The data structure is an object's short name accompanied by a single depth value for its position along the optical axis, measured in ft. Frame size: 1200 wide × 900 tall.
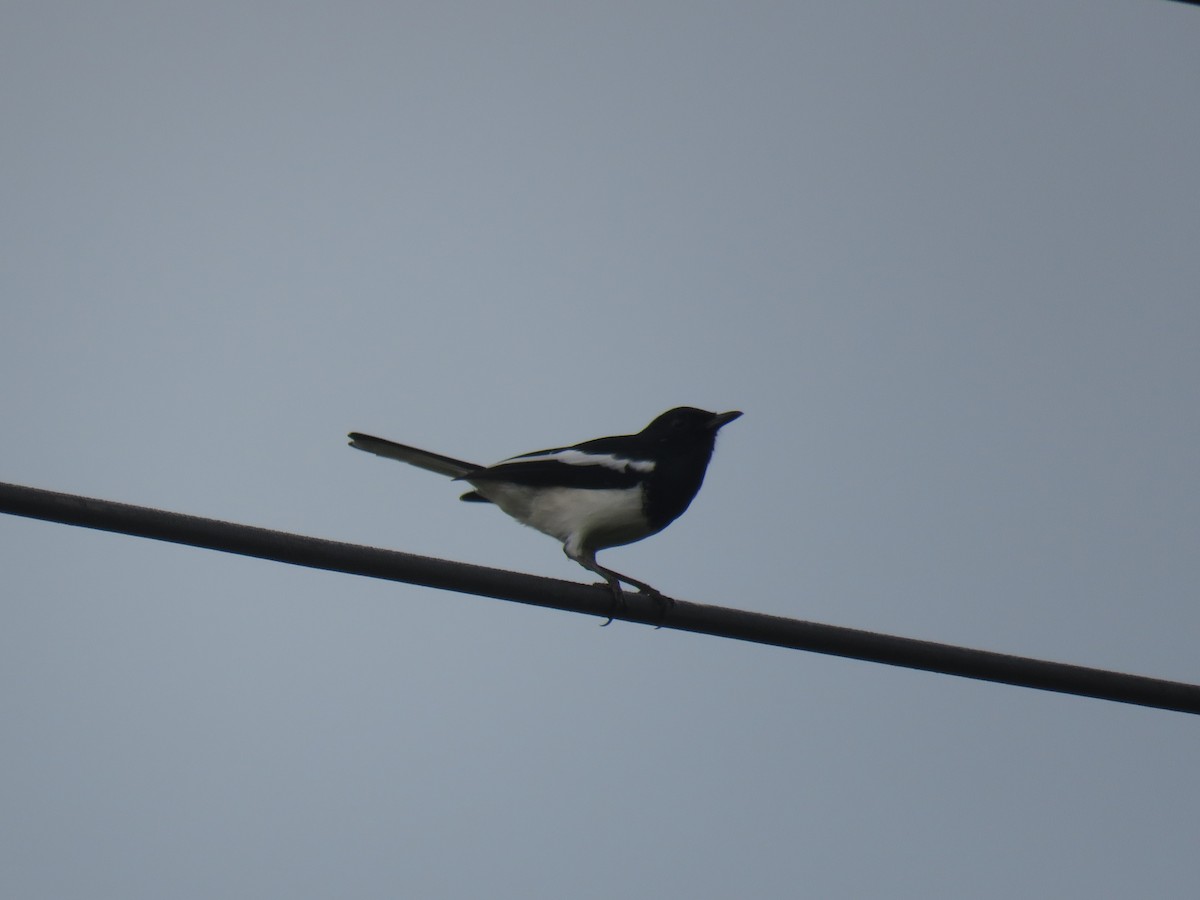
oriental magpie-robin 37.45
